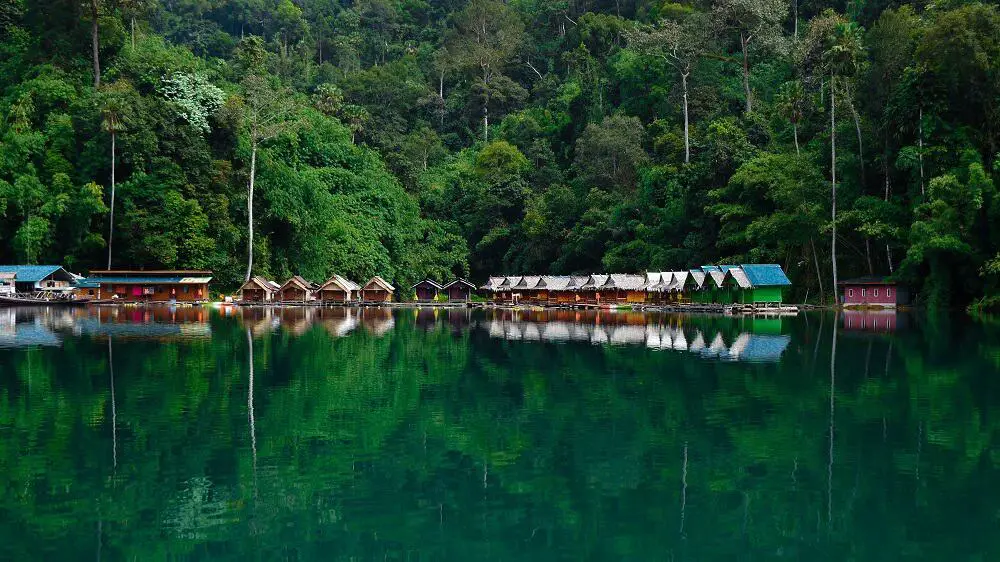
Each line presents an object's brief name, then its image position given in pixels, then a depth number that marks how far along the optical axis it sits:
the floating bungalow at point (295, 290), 82.44
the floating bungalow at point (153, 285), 78.25
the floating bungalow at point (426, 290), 91.88
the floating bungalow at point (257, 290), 82.38
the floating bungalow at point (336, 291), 84.06
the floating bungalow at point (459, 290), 91.19
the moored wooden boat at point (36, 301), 70.38
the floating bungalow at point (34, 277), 73.81
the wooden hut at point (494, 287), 89.03
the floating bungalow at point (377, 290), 85.88
